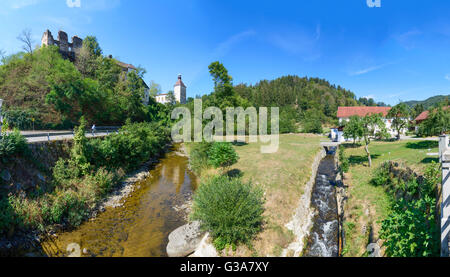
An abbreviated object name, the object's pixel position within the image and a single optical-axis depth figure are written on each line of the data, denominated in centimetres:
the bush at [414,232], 572
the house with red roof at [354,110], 5371
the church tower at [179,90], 10171
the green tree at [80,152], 1545
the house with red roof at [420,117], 5102
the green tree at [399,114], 2688
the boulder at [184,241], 909
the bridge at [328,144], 3462
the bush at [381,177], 1296
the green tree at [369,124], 1894
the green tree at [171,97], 8725
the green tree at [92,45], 5047
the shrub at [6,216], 934
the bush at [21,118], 2409
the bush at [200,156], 1914
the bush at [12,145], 1167
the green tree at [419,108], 7079
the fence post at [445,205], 510
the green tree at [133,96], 4358
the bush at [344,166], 1734
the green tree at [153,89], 8112
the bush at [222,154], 1513
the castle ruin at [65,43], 4398
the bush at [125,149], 1755
